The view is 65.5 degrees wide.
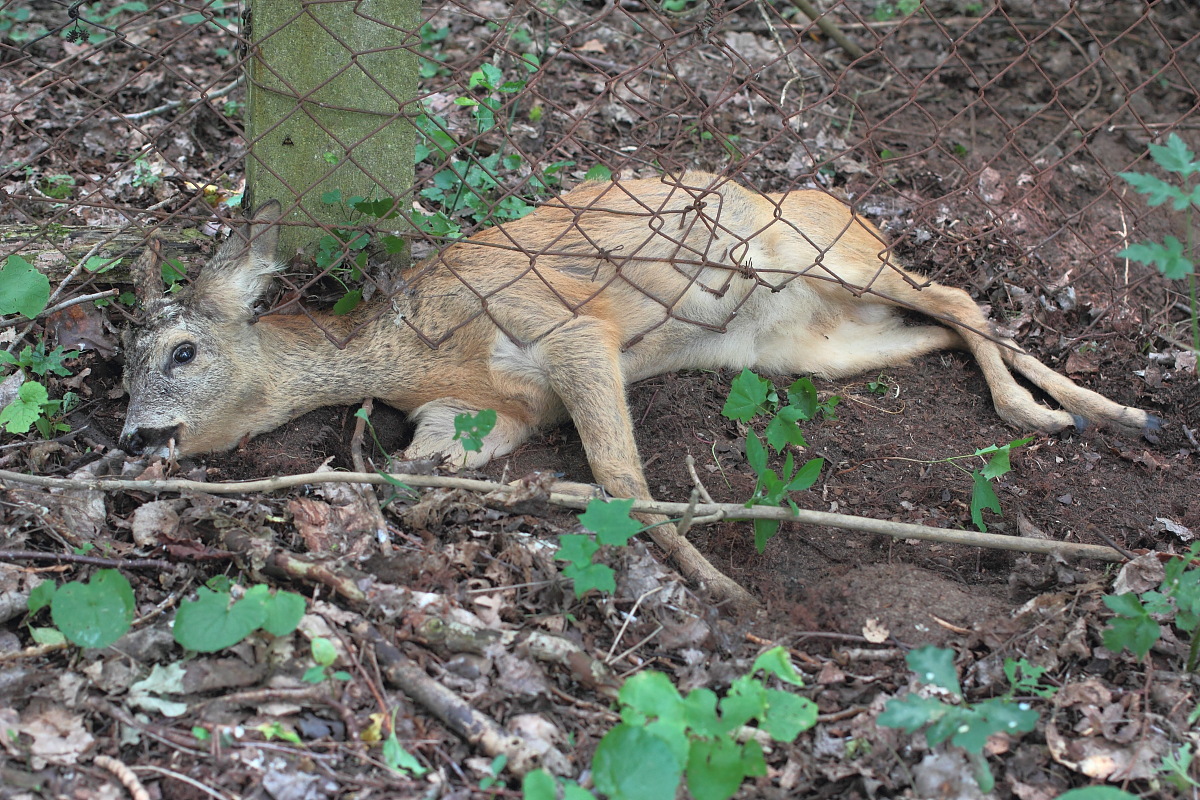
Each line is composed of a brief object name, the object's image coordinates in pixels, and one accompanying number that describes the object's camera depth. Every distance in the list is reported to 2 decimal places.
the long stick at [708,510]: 3.11
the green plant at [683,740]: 2.20
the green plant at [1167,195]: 2.53
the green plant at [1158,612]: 2.58
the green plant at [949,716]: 2.28
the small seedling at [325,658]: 2.58
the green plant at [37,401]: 3.60
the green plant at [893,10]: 6.85
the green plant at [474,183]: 4.56
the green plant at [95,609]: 2.49
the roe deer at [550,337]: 4.04
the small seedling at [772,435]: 3.16
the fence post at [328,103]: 3.54
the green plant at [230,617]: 2.45
